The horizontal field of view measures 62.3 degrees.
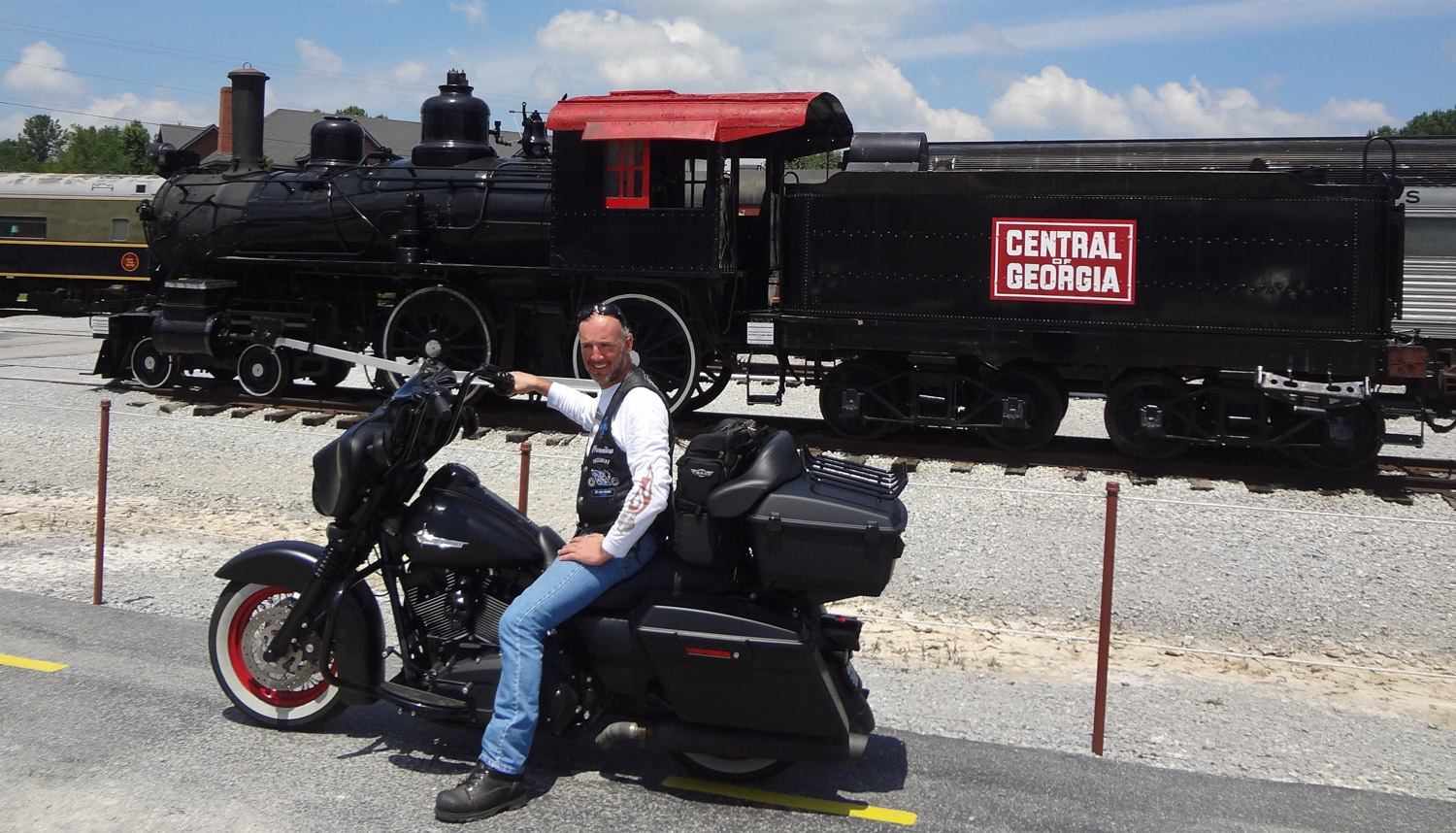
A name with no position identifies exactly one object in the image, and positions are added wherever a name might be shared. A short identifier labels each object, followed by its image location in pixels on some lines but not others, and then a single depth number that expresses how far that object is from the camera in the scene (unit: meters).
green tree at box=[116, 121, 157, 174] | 67.47
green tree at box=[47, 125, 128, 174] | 80.81
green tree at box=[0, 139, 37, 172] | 115.06
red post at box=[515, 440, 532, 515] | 5.88
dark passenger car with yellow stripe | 26.38
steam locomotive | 10.23
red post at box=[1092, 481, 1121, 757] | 4.56
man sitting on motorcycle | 3.86
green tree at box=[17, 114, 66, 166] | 153.50
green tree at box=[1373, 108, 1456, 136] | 98.31
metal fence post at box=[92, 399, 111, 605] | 6.21
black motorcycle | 3.86
